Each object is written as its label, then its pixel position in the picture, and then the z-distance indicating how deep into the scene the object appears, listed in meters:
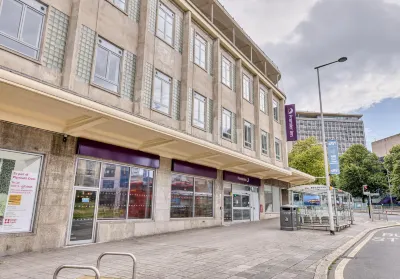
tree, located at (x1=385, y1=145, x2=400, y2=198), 44.94
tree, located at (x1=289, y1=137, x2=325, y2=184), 36.25
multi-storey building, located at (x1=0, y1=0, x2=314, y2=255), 7.98
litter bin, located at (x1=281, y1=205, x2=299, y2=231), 14.63
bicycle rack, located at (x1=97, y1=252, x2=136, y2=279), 3.81
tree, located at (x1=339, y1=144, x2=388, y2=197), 49.28
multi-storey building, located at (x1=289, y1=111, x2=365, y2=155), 105.81
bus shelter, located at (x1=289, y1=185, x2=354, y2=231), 15.44
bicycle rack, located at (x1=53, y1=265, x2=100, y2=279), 3.07
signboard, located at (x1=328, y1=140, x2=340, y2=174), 16.72
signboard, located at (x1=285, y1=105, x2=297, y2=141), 25.28
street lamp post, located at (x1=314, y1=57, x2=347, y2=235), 13.31
